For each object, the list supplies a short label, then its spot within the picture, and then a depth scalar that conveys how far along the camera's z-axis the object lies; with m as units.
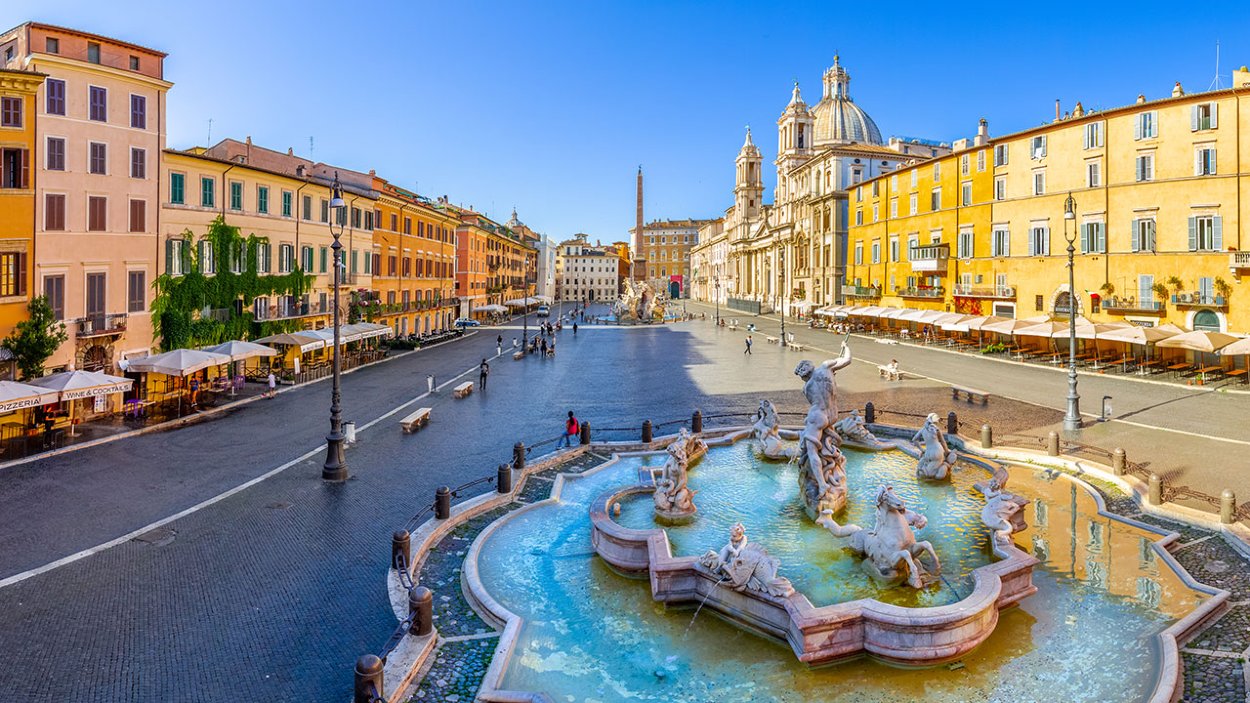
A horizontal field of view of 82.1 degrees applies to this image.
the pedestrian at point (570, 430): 18.64
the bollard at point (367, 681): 6.93
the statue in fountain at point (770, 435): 16.72
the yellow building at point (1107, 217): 32.34
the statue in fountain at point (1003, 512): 11.05
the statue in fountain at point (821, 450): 12.59
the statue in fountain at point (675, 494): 12.43
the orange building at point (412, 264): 45.69
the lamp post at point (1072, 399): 20.12
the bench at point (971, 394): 24.83
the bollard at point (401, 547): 10.24
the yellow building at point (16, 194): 20.94
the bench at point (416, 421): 20.95
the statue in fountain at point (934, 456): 14.76
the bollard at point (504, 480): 14.01
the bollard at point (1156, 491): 12.94
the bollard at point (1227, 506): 11.66
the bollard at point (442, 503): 12.25
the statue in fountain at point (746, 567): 8.83
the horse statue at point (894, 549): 9.65
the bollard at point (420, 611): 8.38
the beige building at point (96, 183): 22.45
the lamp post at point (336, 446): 15.70
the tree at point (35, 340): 20.83
